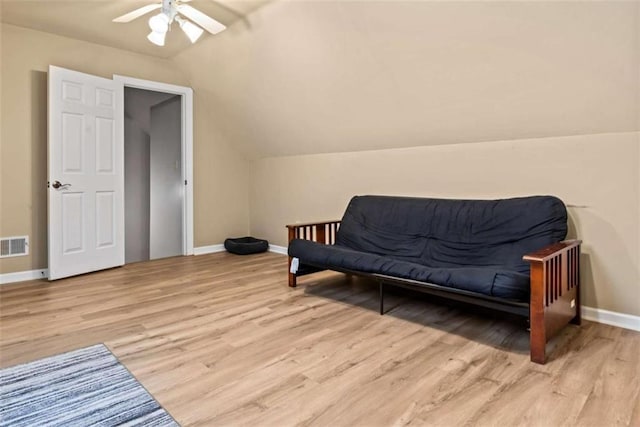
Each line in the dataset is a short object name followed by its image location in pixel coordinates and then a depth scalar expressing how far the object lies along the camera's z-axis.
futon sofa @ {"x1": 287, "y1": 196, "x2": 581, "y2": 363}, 2.14
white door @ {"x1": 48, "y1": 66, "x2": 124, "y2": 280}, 3.66
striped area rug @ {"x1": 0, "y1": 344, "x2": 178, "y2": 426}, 1.57
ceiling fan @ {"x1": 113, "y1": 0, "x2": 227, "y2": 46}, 2.85
